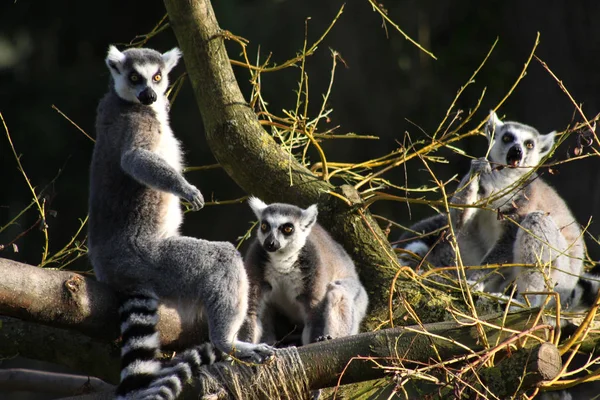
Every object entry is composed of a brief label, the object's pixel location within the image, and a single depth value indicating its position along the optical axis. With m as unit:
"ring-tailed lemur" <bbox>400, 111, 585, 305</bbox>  10.98
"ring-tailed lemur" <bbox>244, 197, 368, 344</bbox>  8.64
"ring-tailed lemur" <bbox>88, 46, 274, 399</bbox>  7.41
